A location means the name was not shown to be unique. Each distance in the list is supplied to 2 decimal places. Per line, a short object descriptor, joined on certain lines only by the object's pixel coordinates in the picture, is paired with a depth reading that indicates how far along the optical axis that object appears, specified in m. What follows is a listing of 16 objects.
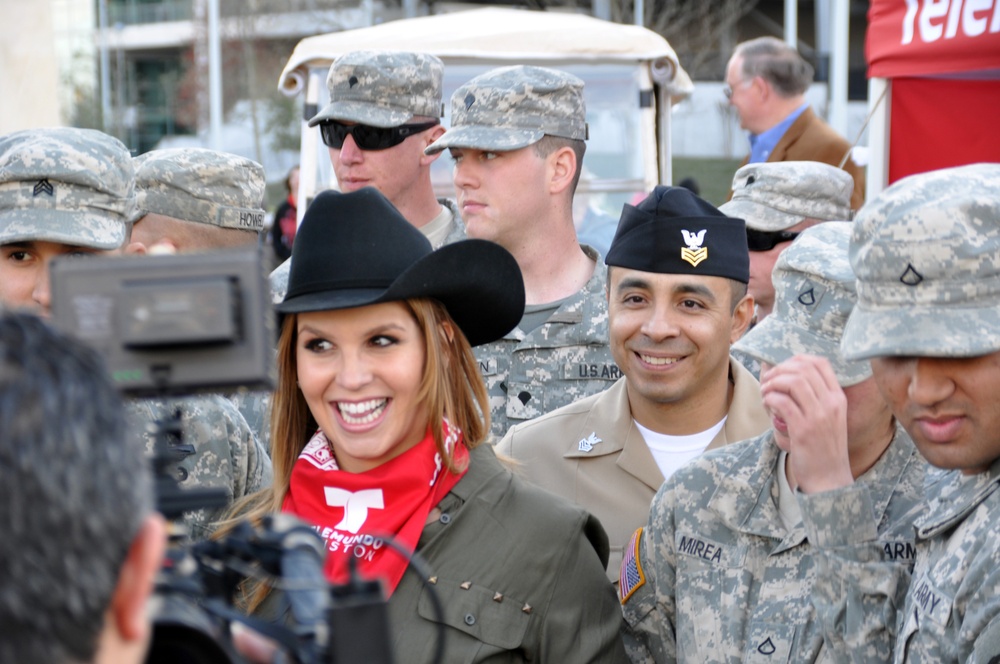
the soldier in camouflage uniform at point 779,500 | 2.87
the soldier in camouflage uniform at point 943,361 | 2.43
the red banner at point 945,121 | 6.69
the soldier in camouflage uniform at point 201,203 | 4.95
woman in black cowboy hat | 3.04
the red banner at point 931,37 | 6.09
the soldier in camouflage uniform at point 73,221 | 3.58
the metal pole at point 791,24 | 21.82
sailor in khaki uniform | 3.91
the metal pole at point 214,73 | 25.22
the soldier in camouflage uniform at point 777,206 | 5.30
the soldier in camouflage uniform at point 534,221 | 4.61
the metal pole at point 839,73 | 12.78
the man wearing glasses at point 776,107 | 7.73
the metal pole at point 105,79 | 38.94
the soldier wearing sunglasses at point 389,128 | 5.32
